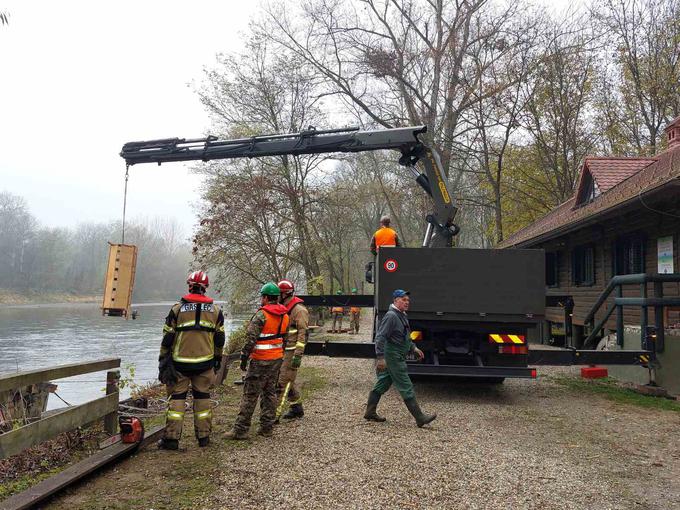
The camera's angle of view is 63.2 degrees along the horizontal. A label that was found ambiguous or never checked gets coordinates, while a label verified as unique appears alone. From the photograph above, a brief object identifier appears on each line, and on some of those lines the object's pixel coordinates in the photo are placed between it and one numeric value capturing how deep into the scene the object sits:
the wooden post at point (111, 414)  5.91
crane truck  8.29
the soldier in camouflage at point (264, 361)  6.17
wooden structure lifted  8.72
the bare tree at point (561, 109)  22.92
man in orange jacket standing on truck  10.16
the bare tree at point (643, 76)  20.94
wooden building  11.63
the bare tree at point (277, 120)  25.64
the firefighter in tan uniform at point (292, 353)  7.26
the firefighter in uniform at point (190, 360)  5.65
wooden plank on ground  3.99
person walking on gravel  6.70
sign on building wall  11.88
